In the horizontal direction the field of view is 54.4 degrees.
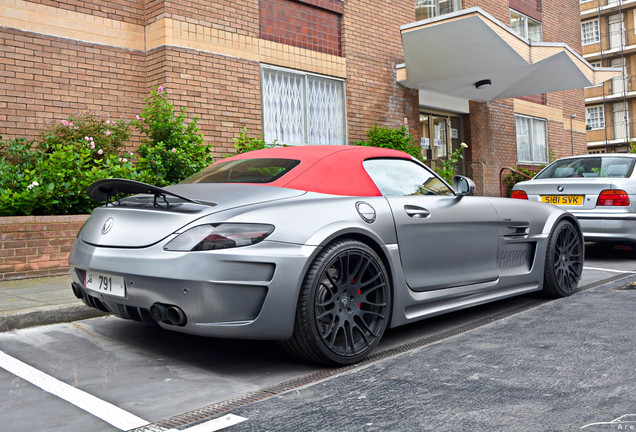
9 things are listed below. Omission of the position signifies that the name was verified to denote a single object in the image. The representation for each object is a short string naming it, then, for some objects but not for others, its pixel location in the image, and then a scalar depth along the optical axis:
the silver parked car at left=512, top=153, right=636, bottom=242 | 7.86
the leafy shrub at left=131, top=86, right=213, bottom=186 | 8.25
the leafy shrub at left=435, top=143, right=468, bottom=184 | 11.53
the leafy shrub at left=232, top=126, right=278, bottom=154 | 9.60
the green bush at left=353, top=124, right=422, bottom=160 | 12.34
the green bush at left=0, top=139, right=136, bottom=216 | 6.74
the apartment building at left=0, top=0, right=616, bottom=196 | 8.63
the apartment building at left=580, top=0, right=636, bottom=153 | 46.25
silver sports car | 3.33
